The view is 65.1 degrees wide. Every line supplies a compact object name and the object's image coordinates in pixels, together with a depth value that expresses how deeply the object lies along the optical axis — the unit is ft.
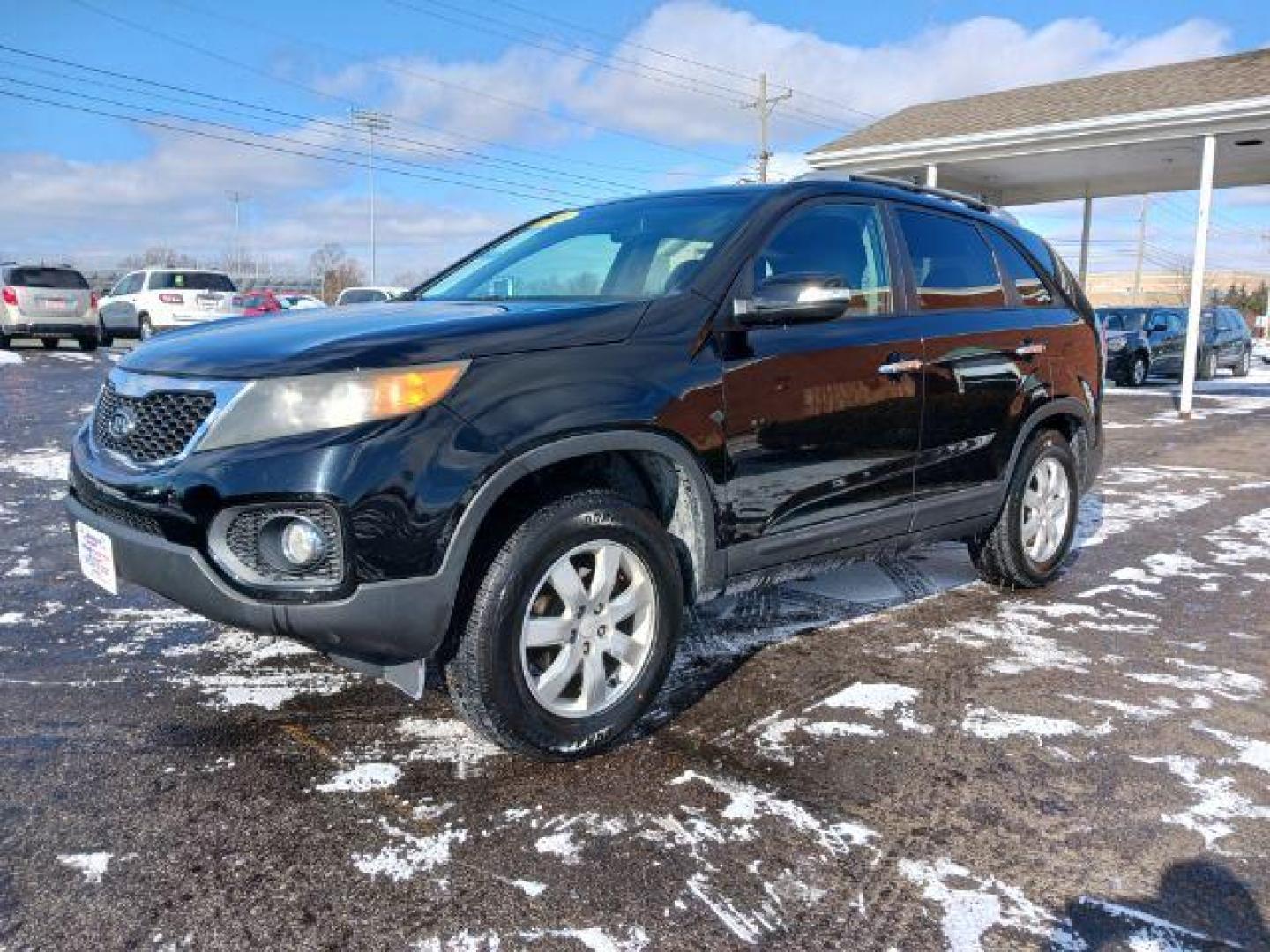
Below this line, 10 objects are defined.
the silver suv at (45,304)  62.69
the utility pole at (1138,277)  208.74
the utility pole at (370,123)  161.27
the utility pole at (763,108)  129.80
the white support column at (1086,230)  67.82
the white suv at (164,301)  71.92
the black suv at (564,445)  8.33
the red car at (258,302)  81.92
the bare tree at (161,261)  223.10
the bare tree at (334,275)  192.85
